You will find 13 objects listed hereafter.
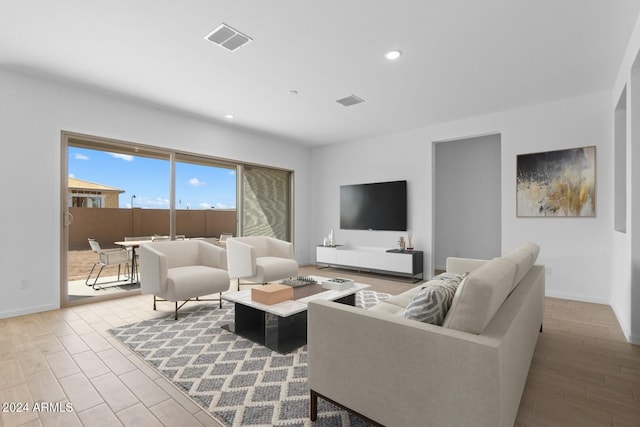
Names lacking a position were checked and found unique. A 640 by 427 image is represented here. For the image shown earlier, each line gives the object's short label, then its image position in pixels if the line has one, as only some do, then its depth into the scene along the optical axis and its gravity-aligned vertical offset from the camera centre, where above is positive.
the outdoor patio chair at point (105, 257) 4.04 -0.55
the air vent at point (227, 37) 2.56 +1.51
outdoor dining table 4.19 -0.47
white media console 5.06 -0.76
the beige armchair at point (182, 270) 3.16 -0.62
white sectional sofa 1.12 -0.58
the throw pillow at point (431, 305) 1.41 -0.42
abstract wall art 3.85 +0.42
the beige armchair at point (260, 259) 4.07 -0.62
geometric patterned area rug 1.67 -1.06
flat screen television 5.50 +0.18
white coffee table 2.48 -0.90
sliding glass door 3.82 +0.22
